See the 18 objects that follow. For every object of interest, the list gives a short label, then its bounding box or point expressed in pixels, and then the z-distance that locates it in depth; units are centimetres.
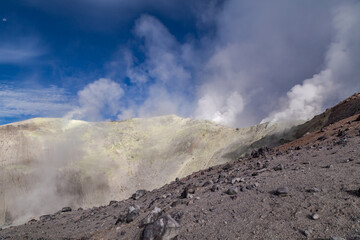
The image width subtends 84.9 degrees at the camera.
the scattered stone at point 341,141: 1126
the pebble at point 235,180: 980
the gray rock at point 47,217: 1825
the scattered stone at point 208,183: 1163
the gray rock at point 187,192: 995
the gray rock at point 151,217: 767
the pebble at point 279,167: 1000
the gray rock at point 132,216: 908
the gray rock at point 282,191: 669
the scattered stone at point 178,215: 711
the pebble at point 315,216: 508
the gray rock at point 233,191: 829
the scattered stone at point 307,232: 462
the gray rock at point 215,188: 966
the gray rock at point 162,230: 611
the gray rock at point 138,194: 1781
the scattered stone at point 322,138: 1461
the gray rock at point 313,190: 634
